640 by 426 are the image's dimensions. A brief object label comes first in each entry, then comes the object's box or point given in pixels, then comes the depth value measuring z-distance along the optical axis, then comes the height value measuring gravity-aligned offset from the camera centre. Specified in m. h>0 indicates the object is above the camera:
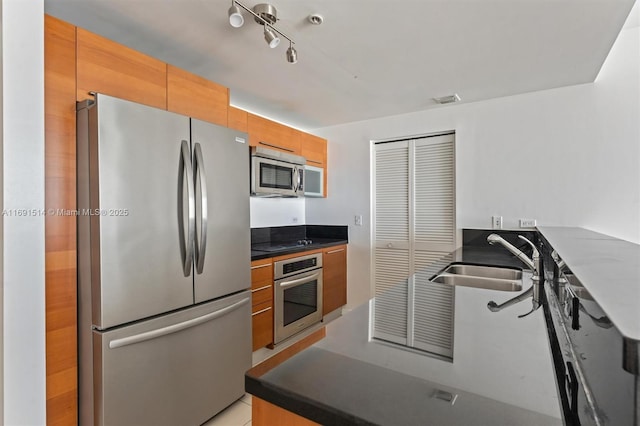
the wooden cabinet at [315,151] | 3.56 +0.70
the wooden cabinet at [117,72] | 1.55 +0.73
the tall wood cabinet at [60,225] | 1.42 -0.06
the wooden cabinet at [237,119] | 2.54 +0.75
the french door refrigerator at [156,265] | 1.44 -0.28
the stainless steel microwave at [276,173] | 2.71 +0.35
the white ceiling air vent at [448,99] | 2.94 +1.04
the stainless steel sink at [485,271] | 1.98 -0.39
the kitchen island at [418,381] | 0.54 -0.34
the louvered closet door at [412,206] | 3.31 +0.05
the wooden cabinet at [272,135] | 2.79 +0.72
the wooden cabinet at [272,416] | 0.63 -0.42
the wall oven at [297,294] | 2.74 -0.77
